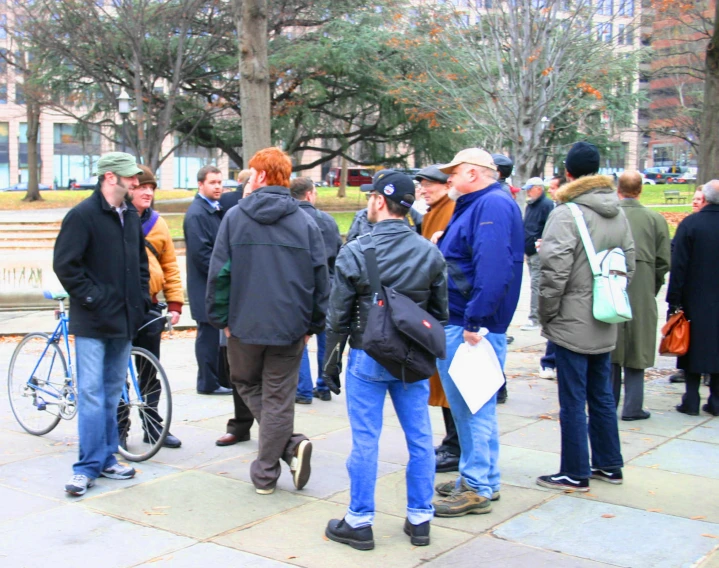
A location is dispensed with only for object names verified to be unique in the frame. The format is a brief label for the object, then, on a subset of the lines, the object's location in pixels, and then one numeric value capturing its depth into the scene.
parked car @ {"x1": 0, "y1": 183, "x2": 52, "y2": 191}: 71.28
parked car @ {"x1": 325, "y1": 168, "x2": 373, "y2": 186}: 75.62
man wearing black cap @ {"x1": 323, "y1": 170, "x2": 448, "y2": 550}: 4.20
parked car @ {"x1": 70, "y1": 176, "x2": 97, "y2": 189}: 71.43
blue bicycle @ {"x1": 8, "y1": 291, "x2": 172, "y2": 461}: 5.81
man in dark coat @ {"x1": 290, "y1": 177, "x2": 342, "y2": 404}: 7.30
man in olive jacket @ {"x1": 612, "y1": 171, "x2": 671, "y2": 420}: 6.76
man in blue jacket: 4.63
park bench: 41.73
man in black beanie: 5.01
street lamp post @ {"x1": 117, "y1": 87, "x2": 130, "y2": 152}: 24.20
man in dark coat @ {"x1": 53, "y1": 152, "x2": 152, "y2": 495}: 4.97
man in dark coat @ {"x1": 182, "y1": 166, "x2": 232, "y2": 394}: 7.40
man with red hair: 4.93
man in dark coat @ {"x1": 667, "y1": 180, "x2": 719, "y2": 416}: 7.02
